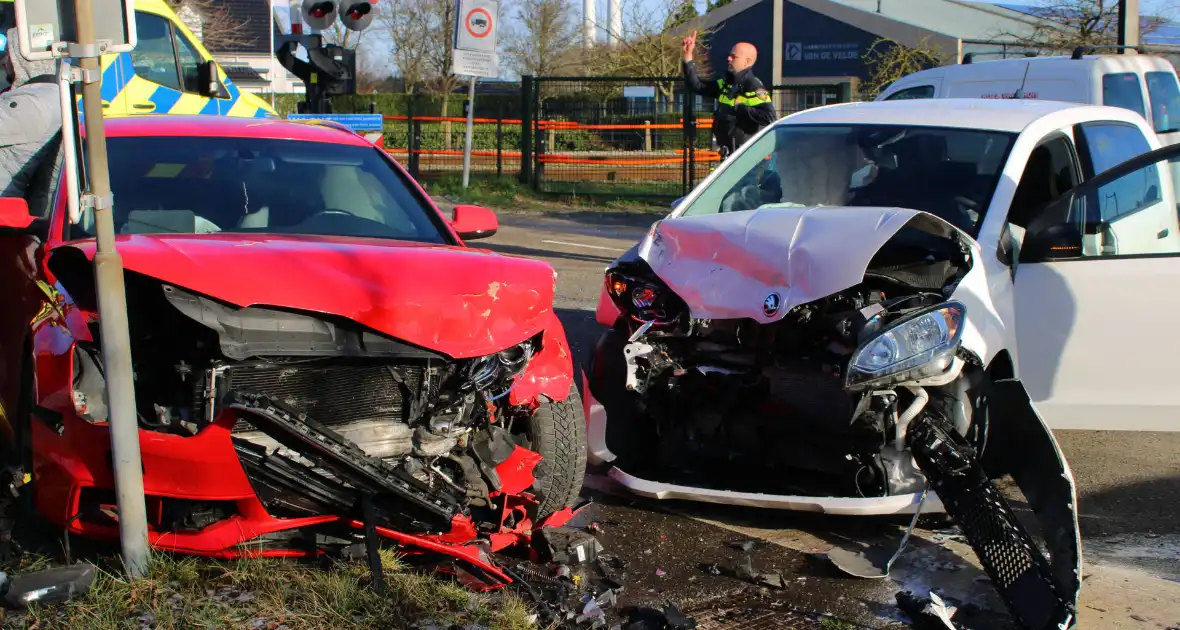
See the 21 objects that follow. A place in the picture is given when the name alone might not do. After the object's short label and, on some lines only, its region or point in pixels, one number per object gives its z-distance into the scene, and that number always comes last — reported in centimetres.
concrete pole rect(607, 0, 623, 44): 3266
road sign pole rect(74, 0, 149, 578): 346
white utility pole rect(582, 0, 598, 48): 3603
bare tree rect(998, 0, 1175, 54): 1848
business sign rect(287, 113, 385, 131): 1398
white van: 1198
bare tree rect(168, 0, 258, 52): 2765
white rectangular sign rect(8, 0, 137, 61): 355
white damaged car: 432
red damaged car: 356
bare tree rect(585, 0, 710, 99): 2883
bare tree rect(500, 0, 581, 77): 3750
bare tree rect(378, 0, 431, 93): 3797
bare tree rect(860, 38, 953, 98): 2128
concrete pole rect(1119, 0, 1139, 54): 1420
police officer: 1049
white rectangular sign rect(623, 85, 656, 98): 1855
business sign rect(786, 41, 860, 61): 3984
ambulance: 1027
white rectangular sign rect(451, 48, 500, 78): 1744
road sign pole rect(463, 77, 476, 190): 1885
